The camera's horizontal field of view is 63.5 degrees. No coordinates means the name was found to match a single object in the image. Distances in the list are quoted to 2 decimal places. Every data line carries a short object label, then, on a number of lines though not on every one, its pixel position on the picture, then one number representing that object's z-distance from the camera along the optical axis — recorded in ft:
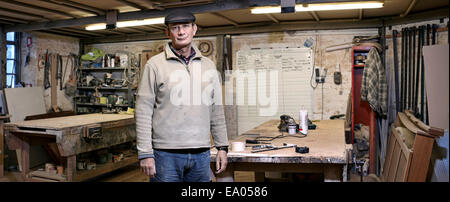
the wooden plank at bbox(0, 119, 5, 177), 17.71
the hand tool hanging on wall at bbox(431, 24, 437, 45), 17.22
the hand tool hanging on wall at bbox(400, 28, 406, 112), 18.58
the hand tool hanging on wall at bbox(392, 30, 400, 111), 19.01
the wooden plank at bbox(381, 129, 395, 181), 16.82
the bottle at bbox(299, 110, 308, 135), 11.75
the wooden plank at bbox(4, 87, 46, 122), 21.36
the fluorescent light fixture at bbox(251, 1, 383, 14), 15.49
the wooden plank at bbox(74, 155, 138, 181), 15.77
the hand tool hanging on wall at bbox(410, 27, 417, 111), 17.79
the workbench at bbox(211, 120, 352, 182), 8.13
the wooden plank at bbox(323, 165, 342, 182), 8.43
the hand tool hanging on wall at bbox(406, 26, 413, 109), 18.07
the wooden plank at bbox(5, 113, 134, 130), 14.55
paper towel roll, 9.05
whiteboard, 21.44
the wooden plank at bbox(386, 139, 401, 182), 14.43
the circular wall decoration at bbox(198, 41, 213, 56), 23.47
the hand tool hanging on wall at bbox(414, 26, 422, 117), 17.46
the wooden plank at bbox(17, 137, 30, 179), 15.89
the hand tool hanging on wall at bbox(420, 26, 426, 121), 17.20
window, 23.17
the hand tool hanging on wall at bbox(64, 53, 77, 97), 26.25
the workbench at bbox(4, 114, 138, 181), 14.34
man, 7.00
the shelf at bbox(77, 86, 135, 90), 25.03
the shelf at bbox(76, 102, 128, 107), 25.22
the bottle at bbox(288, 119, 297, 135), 12.05
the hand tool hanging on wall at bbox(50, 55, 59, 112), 25.08
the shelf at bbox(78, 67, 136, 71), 25.21
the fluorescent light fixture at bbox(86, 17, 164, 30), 18.67
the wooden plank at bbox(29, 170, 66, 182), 15.48
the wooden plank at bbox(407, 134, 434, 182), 11.31
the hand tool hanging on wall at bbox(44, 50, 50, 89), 24.63
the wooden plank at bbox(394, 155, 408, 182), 12.32
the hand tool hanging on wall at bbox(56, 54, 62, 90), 25.44
